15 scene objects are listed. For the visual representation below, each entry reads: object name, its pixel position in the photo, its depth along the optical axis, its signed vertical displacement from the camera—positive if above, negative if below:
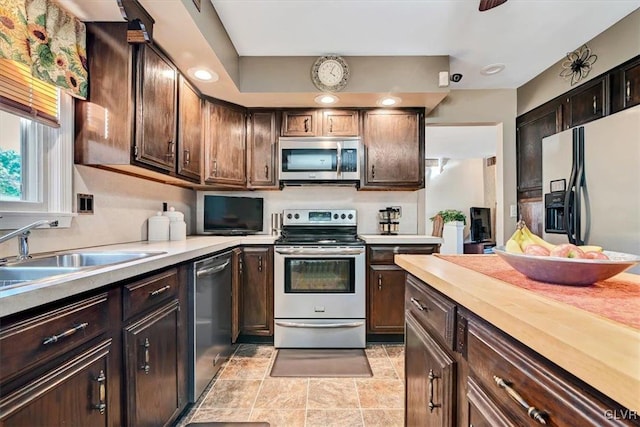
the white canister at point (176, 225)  2.35 -0.07
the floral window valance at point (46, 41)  1.22 +0.79
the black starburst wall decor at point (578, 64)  2.30 +1.20
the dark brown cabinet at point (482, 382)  0.47 -0.36
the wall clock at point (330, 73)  2.48 +1.17
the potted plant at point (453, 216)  7.40 -0.01
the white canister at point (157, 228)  2.25 -0.09
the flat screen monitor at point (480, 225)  6.85 -0.22
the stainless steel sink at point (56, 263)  1.16 -0.21
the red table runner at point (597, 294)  0.59 -0.19
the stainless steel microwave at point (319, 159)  2.79 +0.53
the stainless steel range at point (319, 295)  2.54 -0.67
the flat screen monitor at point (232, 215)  3.01 +0.01
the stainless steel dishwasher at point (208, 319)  1.73 -0.67
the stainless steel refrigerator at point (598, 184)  1.64 +0.19
